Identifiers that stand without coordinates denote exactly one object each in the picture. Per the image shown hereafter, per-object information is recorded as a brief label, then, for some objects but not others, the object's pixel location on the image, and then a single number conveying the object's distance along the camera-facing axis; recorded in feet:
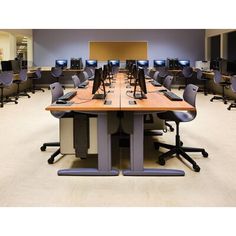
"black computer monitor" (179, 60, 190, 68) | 39.91
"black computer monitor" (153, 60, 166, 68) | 40.52
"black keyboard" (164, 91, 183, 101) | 11.00
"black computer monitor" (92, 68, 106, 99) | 11.17
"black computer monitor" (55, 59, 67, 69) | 40.87
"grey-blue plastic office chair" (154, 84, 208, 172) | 11.32
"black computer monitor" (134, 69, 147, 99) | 11.37
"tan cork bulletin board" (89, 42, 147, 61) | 41.75
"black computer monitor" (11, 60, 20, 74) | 30.50
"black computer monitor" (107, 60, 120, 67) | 39.63
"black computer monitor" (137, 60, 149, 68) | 39.96
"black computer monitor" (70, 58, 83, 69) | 39.52
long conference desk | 9.58
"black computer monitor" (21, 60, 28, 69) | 33.29
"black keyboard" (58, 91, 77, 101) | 11.30
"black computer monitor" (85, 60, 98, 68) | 40.37
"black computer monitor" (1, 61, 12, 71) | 28.12
